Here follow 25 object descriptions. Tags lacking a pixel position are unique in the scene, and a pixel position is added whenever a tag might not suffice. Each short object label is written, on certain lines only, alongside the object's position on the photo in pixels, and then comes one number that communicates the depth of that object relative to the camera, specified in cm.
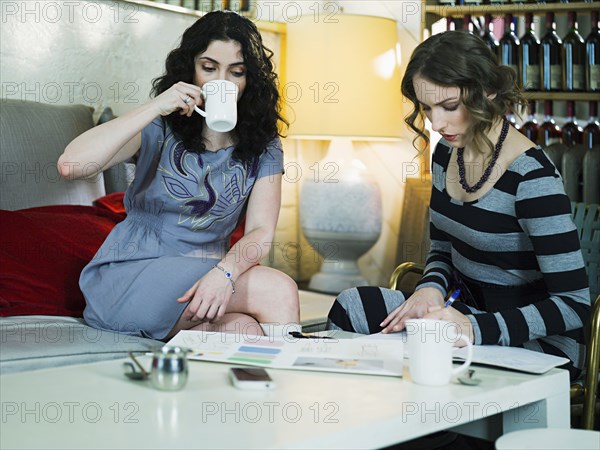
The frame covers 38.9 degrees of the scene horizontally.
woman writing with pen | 169
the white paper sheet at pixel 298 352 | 140
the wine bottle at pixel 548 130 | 356
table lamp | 370
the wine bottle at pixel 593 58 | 339
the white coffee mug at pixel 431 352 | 130
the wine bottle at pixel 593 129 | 346
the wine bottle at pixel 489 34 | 365
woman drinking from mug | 185
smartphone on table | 127
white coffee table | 107
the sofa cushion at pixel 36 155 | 231
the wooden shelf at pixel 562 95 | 340
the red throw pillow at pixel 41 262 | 203
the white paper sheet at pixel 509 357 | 145
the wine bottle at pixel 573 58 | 345
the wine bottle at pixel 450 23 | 382
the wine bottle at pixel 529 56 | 352
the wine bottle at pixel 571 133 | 355
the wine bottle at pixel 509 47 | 361
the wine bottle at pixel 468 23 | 372
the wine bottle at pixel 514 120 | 366
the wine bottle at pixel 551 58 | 350
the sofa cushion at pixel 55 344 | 168
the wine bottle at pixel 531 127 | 357
